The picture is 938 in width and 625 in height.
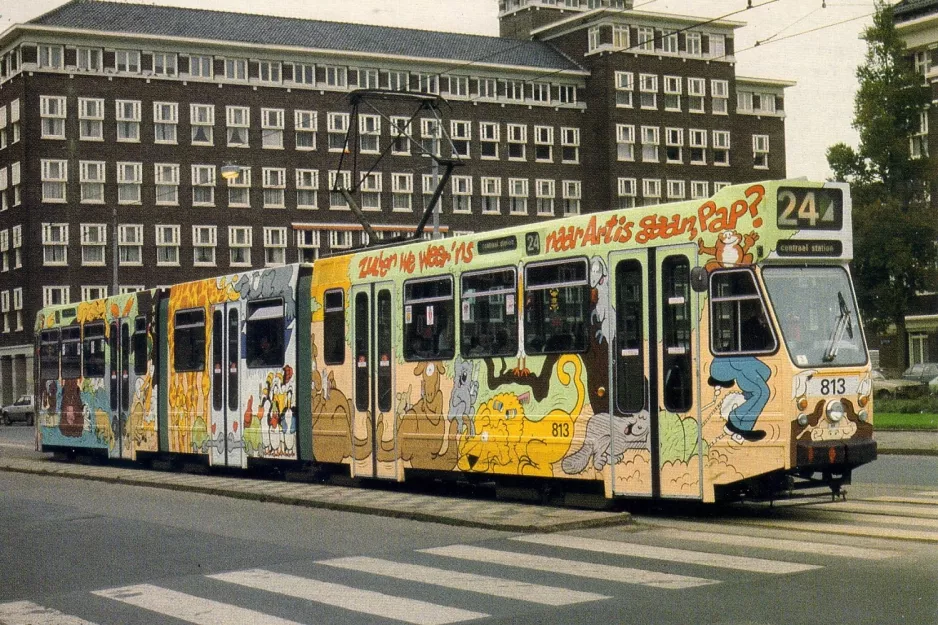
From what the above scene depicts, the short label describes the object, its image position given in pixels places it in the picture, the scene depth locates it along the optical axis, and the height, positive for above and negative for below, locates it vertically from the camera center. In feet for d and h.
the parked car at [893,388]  150.61 -6.25
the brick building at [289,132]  247.70 +40.46
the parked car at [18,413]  216.13 -9.10
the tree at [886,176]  209.56 +23.47
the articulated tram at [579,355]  44.09 -0.55
